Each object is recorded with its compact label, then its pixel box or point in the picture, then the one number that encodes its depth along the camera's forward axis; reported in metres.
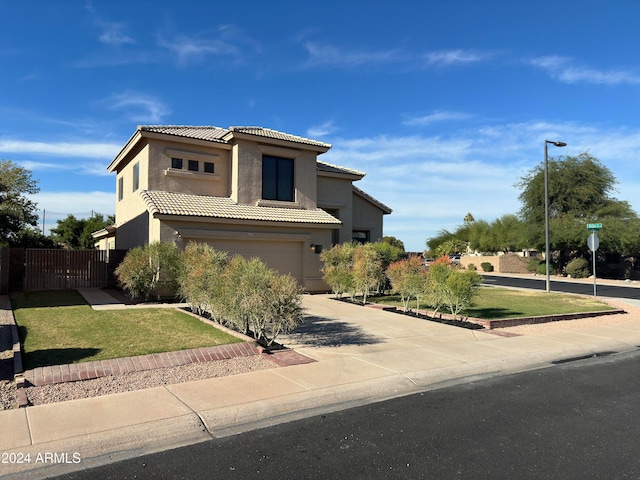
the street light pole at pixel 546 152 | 22.89
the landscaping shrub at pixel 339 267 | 17.22
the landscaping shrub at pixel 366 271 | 16.52
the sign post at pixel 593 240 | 22.25
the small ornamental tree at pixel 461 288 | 12.96
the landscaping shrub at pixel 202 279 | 10.48
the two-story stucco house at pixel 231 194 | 18.03
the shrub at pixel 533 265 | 42.94
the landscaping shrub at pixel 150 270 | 15.00
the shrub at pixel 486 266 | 45.84
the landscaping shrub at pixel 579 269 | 36.59
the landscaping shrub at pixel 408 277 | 14.15
